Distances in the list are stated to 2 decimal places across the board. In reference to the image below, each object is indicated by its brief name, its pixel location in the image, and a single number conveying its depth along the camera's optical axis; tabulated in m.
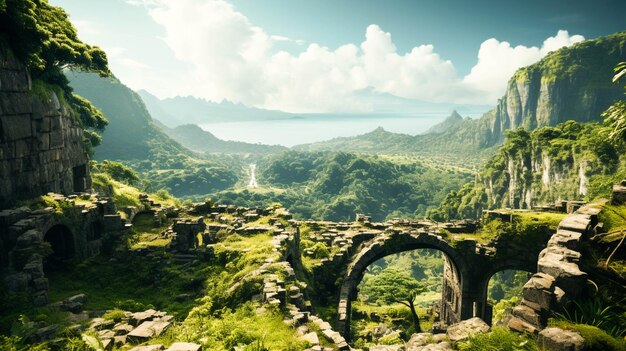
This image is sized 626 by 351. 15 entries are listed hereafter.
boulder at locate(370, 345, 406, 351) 13.05
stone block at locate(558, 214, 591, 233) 13.02
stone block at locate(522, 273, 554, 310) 9.93
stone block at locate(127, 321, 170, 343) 12.23
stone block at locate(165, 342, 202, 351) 9.77
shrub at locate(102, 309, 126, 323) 14.25
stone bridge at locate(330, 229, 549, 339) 28.86
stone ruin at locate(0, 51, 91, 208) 22.14
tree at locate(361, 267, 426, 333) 34.84
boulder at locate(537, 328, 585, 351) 8.20
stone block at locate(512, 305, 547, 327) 9.82
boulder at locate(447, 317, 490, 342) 11.70
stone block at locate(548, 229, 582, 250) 12.36
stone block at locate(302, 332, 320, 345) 11.32
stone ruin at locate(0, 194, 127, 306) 15.97
